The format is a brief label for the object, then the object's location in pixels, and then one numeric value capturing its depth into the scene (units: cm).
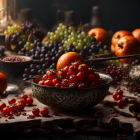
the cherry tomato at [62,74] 123
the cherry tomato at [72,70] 122
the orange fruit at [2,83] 133
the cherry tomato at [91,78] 122
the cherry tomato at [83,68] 122
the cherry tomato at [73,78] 121
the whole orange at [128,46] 151
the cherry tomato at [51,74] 123
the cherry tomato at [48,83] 122
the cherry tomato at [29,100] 127
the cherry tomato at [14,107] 123
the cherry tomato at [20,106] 124
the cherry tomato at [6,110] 123
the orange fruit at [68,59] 135
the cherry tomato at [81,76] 121
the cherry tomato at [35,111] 122
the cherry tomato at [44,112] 122
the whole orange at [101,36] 159
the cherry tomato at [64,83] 121
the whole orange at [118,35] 161
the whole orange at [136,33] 166
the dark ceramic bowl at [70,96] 120
